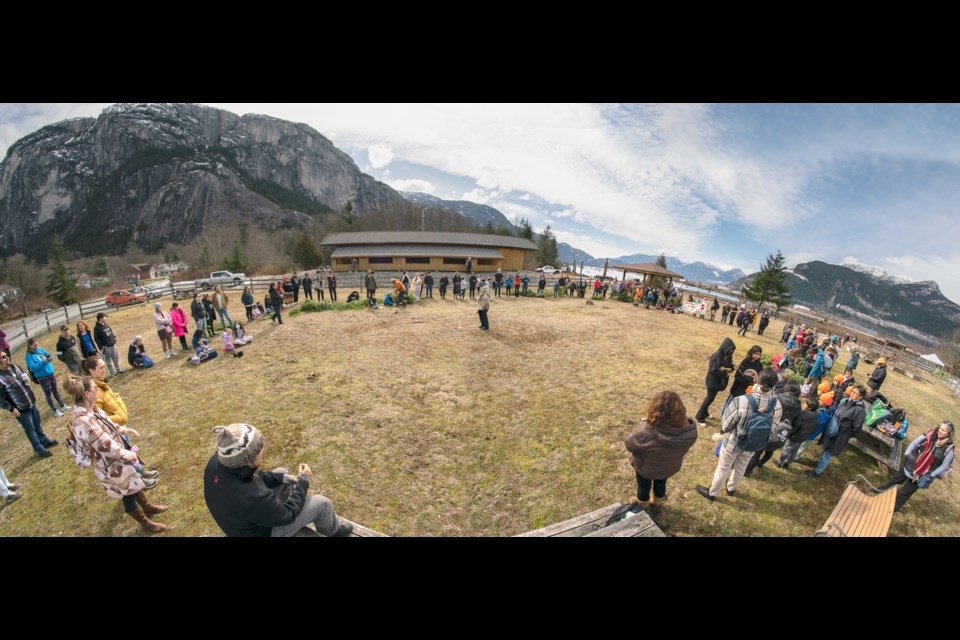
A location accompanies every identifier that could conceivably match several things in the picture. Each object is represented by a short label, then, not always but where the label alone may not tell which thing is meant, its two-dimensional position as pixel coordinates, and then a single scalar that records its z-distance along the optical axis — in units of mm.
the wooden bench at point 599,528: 3525
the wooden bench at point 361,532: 3577
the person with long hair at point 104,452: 3951
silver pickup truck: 28653
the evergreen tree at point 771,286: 29125
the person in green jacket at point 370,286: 15578
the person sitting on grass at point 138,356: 8984
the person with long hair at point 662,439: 3906
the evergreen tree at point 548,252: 63250
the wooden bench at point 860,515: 4156
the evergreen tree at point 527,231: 63469
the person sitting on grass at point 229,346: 9609
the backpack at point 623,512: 3999
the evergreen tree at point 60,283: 36438
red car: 19688
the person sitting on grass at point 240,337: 10406
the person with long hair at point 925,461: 4914
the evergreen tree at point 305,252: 39191
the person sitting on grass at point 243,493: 2584
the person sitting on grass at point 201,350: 9305
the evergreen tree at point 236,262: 39750
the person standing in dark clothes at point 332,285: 16938
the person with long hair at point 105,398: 5094
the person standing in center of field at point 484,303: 12453
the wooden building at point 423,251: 34625
